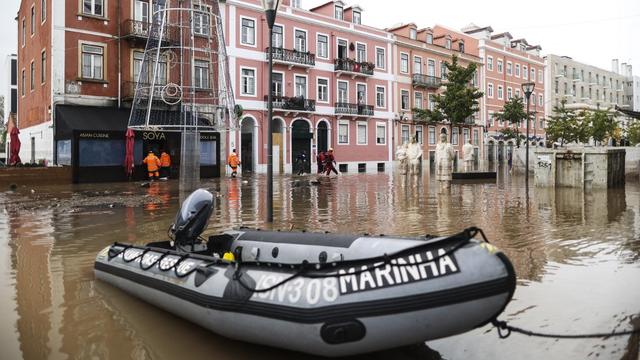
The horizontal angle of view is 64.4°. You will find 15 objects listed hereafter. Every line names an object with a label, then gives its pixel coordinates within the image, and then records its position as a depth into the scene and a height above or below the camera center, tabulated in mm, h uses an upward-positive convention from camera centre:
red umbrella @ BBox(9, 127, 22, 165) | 21984 +1440
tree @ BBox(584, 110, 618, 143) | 53344 +5742
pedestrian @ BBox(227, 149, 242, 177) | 27984 +956
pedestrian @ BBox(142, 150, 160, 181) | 23828 +693
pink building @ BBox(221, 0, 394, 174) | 34125 +7101
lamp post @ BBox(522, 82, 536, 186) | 26750 +4822
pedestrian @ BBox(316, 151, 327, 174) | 33175 +1230
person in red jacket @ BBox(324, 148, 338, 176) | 29781 +1055
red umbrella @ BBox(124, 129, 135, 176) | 23109 +1314
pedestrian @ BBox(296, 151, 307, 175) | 36572 +1400
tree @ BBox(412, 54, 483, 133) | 38094 +6261
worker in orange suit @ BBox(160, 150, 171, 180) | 25875 +743
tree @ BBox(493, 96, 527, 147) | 49031 +6438
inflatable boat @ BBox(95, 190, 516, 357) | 3316 -817
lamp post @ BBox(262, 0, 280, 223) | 9570 +1357
